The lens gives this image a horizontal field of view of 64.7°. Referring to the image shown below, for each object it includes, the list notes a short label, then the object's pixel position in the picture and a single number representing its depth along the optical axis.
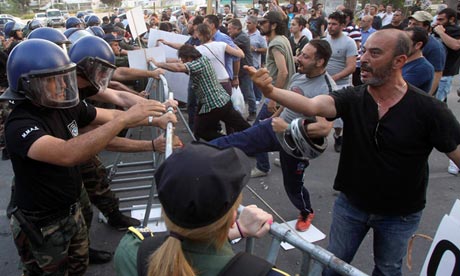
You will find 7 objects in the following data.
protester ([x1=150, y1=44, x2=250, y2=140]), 4.93
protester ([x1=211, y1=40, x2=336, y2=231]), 3.51
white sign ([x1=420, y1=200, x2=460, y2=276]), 1.93
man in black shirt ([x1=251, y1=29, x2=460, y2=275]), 2.09
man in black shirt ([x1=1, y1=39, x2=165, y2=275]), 1.94
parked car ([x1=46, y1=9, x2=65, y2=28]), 35.69
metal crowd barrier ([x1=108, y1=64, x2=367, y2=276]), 1.19
